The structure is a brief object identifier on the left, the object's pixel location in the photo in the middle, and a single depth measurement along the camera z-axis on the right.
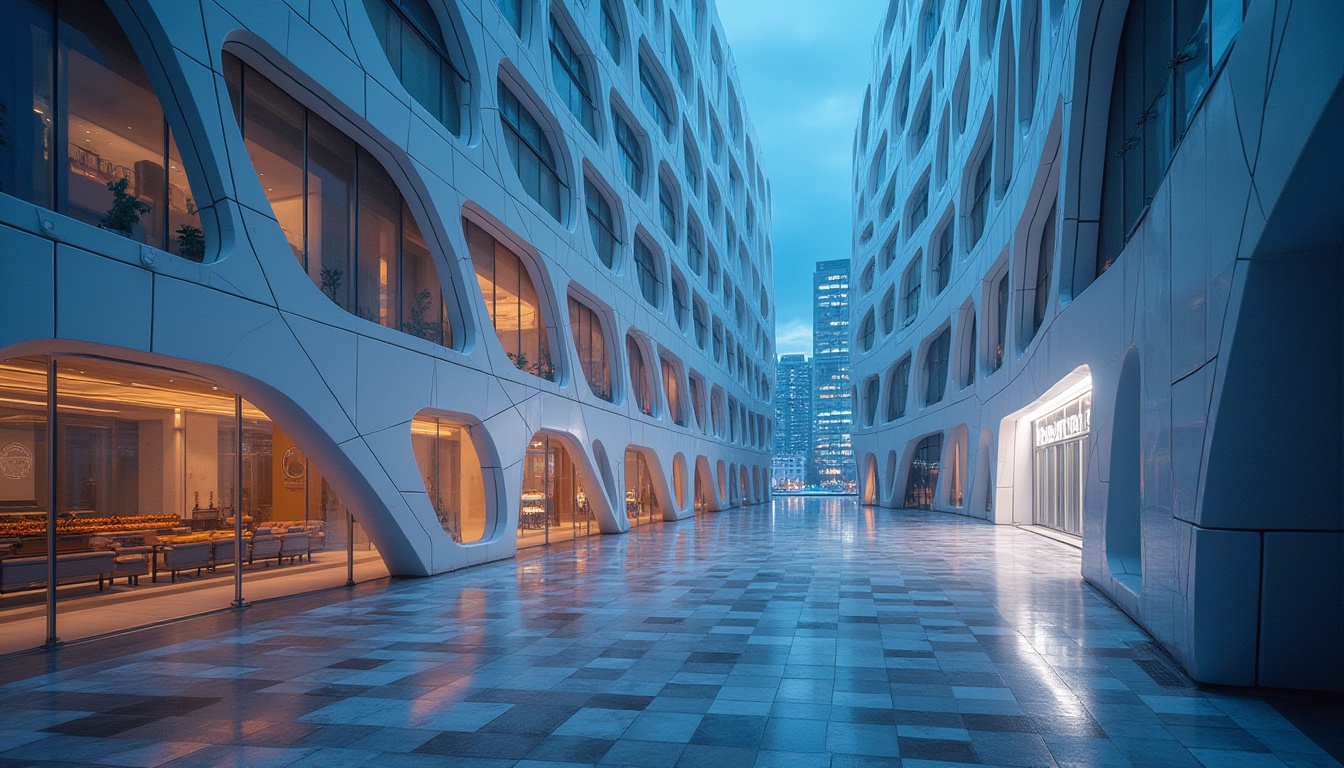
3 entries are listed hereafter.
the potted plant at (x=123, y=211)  8.38
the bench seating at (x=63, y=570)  9.43
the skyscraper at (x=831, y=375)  152.62
